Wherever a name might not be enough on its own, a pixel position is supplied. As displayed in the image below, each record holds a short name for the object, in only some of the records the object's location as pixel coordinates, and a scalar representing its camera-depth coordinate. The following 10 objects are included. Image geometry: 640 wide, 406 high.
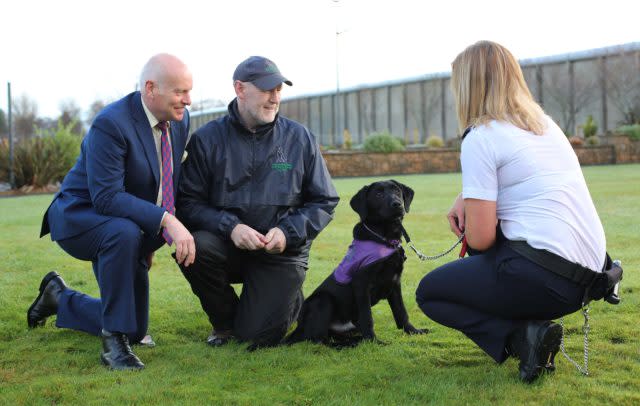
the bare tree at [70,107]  67.95
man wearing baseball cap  4.46
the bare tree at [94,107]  57.12
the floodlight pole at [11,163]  21.08
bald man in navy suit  3.98
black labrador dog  4.37
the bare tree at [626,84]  39.62
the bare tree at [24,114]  61.69
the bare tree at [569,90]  41.88
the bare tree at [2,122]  64.78
